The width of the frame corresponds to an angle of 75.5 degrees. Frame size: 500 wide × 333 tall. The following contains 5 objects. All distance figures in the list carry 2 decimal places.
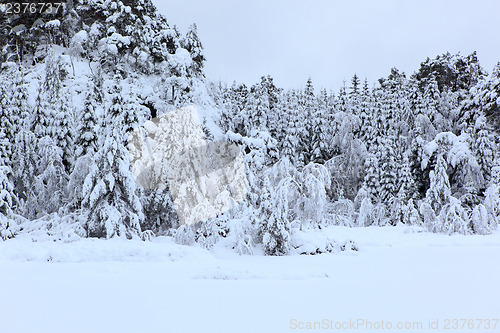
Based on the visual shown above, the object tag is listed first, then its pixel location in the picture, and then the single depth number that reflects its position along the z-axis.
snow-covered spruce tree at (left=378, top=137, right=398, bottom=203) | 28.69
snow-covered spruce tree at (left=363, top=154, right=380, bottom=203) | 29.59
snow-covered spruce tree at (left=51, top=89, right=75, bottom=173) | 21.47
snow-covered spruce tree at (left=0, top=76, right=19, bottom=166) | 19.95
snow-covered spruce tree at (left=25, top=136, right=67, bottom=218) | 20.00
